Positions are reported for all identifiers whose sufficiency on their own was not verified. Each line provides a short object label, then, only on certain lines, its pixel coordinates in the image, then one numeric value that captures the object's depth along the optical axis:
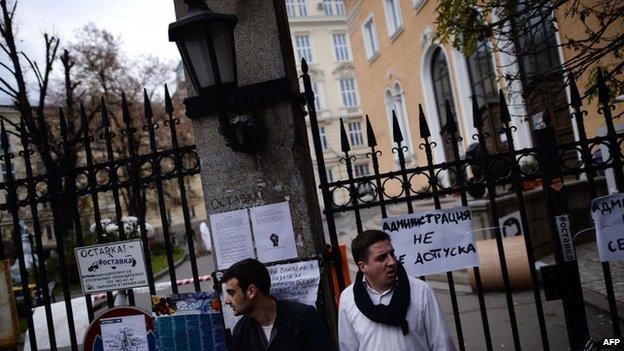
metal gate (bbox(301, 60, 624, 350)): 3.03
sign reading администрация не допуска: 3.28
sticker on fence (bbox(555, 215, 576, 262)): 3.02
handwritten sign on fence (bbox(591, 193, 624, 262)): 3.30
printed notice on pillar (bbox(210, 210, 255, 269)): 3.21
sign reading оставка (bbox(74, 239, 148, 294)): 3.42
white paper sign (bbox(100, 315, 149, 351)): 3.37
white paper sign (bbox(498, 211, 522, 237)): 3.97
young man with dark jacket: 2.50
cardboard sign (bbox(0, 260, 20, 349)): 3.70
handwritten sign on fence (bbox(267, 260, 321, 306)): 3.12
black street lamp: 2.66
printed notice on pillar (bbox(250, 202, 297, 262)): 3.18
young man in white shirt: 2.41
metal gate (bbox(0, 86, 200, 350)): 3.26
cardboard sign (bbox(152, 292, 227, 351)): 3.11
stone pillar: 3.20
